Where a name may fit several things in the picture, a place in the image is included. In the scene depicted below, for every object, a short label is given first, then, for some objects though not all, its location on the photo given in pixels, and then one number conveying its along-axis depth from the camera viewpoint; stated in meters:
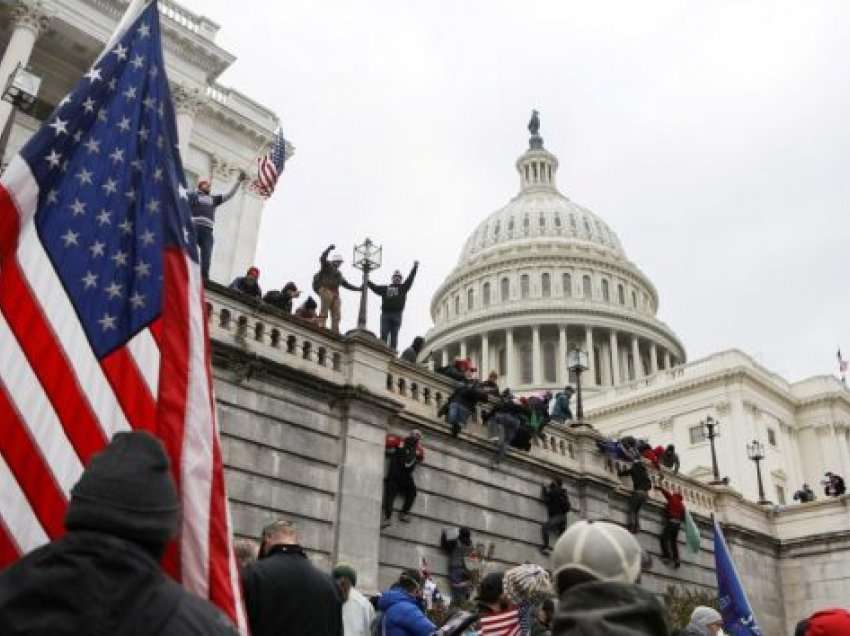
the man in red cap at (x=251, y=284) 16.70
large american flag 4.28
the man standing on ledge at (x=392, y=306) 20.06
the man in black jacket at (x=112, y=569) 2.35
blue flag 11.00
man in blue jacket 7.39
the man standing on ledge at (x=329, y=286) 18.95
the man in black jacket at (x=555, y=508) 19.84
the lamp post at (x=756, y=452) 34.12
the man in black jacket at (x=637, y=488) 22.58
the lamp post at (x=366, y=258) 18.28
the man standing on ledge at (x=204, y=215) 16.06
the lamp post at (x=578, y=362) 24.86
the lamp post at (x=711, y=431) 31.74
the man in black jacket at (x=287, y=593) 5.45
